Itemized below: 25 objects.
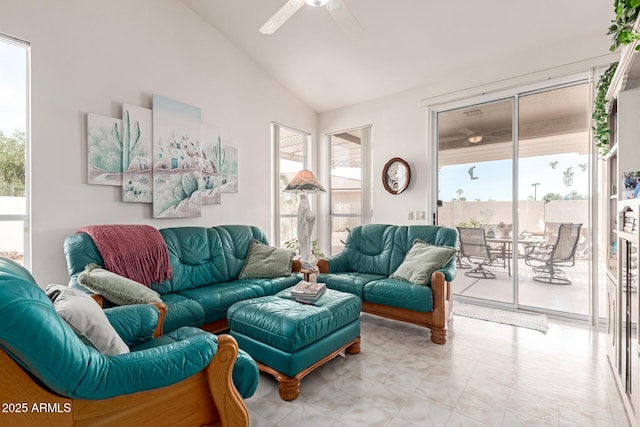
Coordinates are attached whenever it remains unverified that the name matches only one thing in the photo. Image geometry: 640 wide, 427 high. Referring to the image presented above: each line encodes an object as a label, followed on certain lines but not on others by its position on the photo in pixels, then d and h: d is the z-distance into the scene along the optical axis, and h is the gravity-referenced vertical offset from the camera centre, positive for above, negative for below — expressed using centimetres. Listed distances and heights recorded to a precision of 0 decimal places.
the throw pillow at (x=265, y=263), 322 -53
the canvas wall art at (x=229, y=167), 374 +57
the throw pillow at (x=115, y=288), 198 -49
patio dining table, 350 -32
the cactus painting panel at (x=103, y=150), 265 +55
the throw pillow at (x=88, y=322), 109 -40
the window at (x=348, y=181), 479 +52
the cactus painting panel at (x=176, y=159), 308 +57
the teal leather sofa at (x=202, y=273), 236 -57
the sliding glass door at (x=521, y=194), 326 +23
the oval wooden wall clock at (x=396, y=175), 422 +54
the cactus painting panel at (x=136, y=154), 285 +56
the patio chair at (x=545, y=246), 339 -36
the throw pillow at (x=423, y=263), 283 -47
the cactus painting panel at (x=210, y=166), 352 +55
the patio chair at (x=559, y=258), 328 -49
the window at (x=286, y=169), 455 +68
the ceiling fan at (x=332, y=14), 217 +146
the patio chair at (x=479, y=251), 373 -47
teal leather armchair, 78 -51
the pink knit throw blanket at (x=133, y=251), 242 -31
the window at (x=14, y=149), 231 +49
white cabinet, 157 -20
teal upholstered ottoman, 189 -78
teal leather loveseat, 268 -65
